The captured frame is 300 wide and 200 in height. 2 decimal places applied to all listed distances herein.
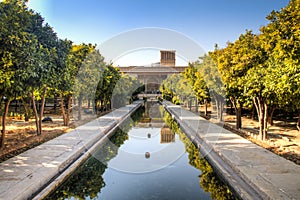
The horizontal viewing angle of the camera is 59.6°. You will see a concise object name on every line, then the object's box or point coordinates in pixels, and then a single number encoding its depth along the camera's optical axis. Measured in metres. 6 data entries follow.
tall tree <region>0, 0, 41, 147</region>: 6.60
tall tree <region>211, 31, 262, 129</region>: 10.91
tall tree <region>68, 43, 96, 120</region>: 15.02
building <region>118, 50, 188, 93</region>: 70.06
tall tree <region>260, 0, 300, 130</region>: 6.19
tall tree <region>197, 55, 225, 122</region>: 14.88
